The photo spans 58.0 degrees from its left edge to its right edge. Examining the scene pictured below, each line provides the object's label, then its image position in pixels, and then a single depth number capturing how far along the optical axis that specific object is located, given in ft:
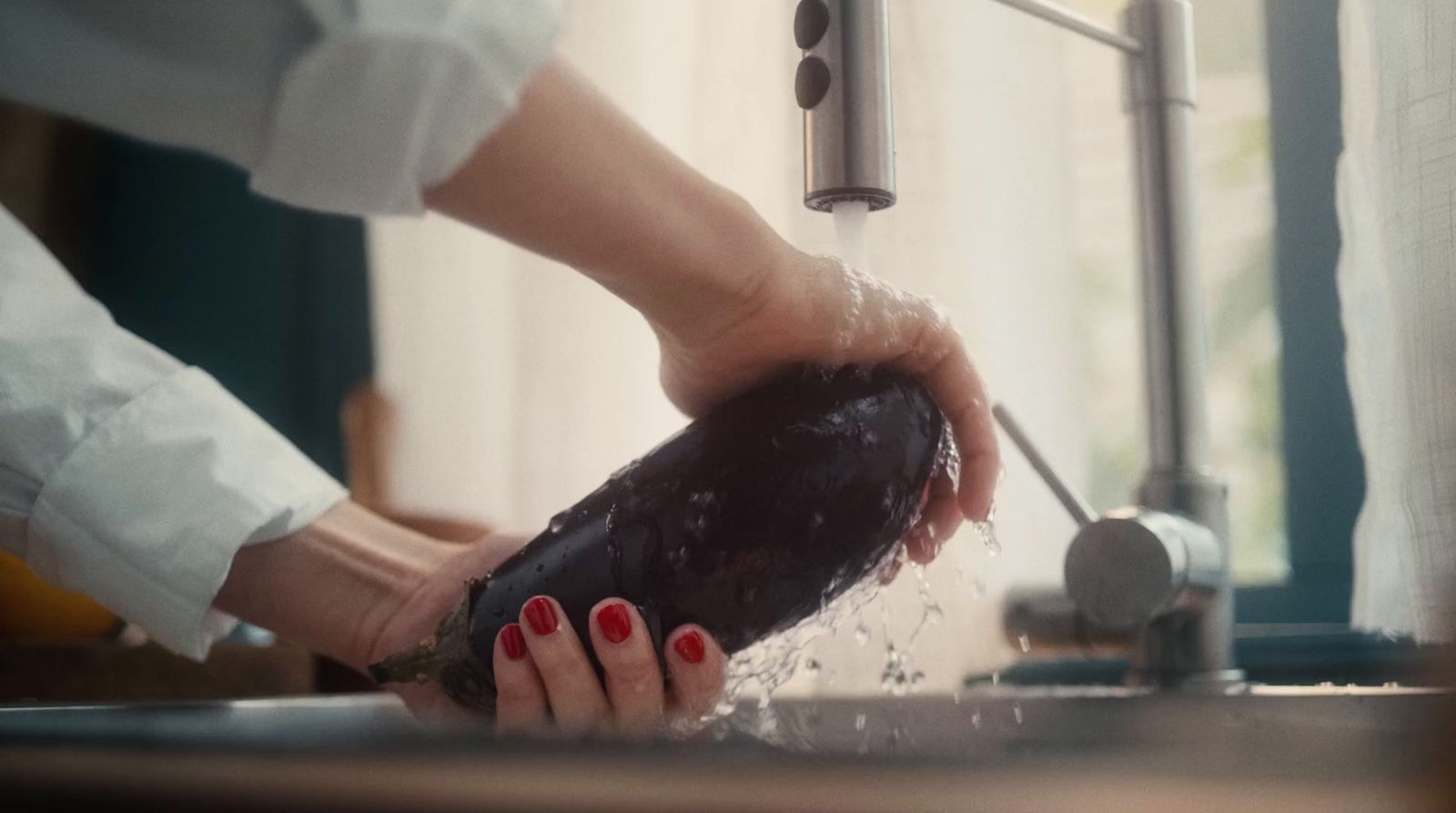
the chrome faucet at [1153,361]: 1.96
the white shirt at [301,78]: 0.99
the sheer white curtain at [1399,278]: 1.75
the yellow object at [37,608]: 3.67
